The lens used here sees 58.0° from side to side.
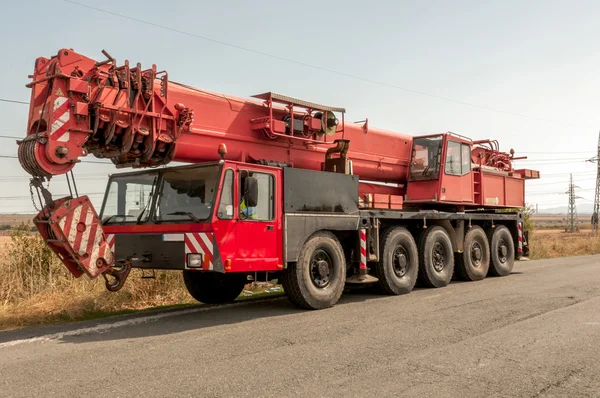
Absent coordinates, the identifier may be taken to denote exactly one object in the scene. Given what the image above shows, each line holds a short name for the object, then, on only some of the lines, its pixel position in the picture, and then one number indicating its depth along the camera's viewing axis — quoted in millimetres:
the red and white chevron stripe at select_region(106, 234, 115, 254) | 7793
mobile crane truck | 6531
